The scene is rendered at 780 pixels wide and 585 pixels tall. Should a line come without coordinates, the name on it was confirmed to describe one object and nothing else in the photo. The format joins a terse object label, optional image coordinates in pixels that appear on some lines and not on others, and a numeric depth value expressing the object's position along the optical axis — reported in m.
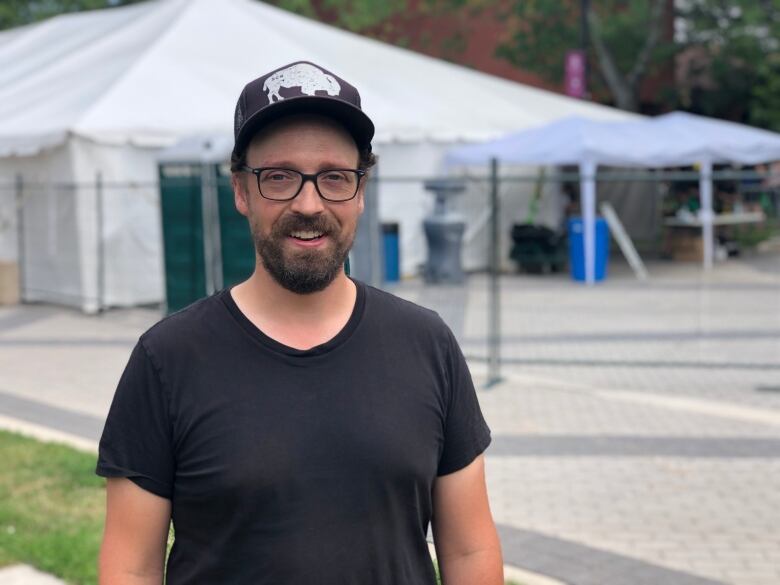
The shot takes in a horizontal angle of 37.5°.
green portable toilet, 13.13
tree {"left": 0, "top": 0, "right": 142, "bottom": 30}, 35.16
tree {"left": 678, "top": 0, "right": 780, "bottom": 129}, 30.02
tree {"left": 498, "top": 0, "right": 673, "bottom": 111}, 32.16
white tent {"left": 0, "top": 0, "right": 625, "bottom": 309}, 16.03
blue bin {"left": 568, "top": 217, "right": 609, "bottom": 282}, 18.92
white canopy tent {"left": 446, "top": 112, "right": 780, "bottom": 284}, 18.62
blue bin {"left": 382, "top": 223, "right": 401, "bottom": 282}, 17.97
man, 2.06
